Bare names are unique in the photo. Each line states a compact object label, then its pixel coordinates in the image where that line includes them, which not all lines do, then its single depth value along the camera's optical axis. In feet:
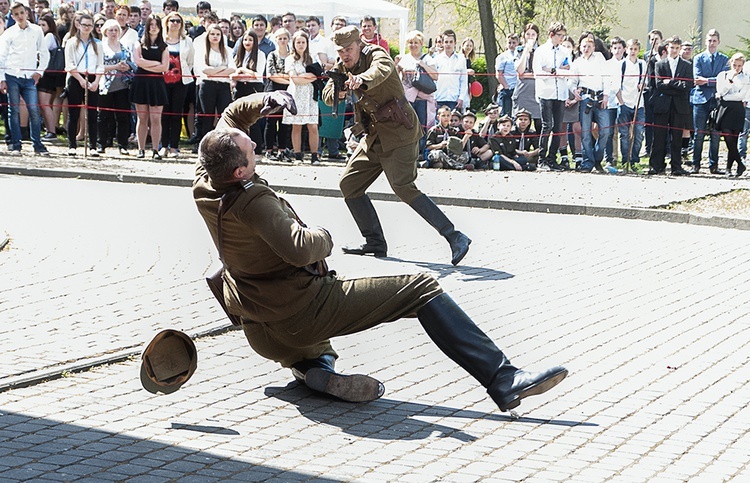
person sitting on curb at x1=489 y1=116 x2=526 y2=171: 59.93
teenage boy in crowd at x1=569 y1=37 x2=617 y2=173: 59.57
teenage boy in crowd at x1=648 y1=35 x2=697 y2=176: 58.34
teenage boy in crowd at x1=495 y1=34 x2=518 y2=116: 64.49
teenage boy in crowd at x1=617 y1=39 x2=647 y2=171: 59.36
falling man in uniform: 17.94
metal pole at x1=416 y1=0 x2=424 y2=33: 117.80
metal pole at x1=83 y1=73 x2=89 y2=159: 58.90
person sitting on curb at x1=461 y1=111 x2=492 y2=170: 60.08
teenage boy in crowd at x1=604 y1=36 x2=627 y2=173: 59.57
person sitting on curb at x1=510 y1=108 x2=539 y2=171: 60.08
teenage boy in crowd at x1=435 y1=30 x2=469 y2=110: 62.28
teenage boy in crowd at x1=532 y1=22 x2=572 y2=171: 60.08
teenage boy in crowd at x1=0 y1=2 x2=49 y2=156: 58.70
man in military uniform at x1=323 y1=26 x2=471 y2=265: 31.53
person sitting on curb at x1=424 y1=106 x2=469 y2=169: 59.41
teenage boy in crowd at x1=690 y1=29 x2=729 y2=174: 59.06
